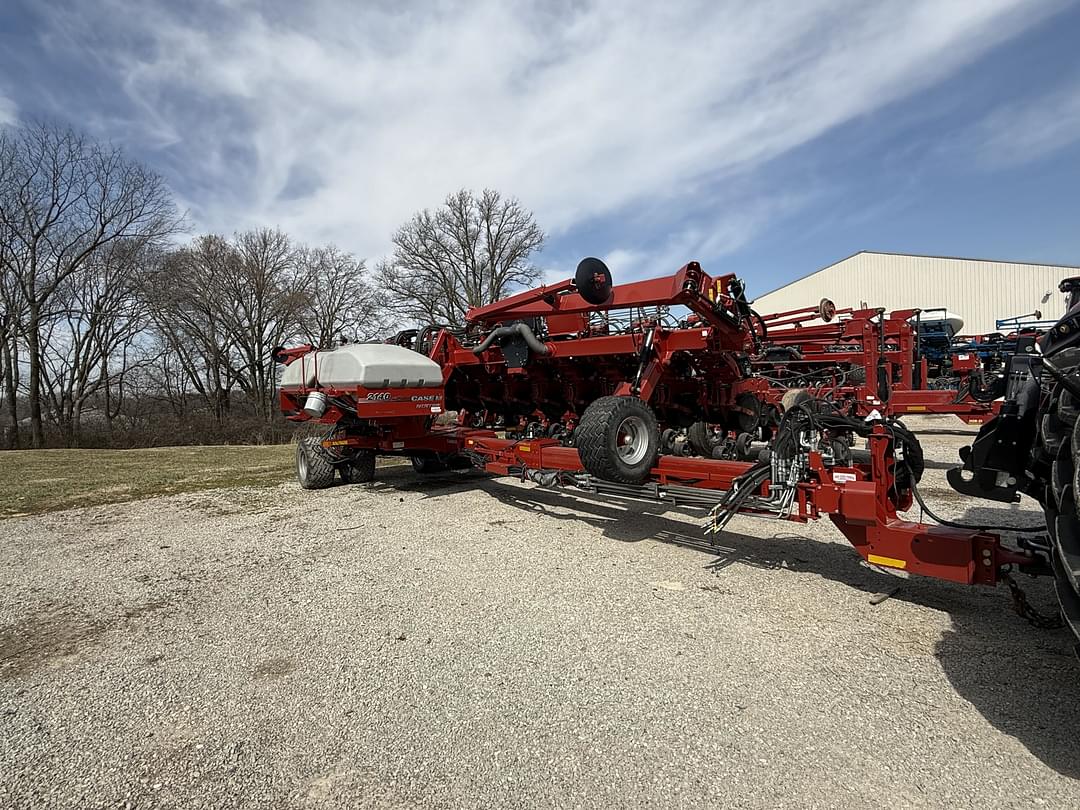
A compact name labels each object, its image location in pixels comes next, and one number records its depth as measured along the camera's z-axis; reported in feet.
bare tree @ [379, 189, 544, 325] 129.90
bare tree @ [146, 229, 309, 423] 103.71
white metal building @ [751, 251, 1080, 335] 104.47
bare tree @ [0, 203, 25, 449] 75.61
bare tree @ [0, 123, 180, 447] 76.74
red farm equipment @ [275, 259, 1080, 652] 10.03
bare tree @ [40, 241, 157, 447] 86.53
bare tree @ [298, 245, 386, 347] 117.80
